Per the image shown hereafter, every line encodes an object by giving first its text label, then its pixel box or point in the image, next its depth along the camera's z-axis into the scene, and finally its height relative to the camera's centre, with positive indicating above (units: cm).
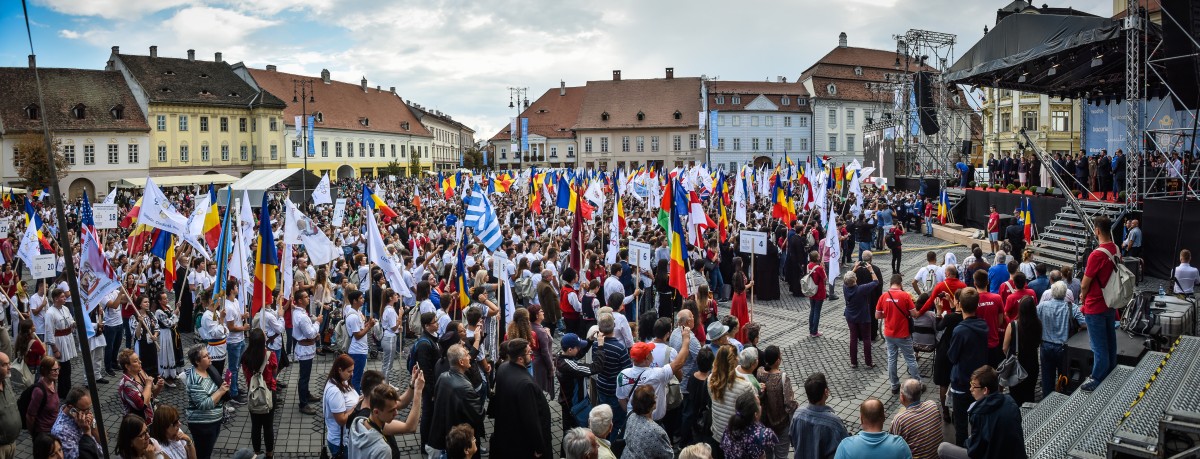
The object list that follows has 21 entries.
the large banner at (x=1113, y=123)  2525 +263
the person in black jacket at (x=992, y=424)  518 -170
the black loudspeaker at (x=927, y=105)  3278 +422
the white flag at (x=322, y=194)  2172 +34
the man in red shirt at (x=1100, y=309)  770 -130
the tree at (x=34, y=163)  4672 +315
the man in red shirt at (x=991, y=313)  865 -147
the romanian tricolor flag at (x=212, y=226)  1269 -34
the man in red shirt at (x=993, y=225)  2136 -98
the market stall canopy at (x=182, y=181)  4809 +181
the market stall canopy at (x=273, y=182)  3391 +119
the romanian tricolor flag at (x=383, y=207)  1675 -8
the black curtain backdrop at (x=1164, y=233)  1597 -99
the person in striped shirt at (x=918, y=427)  572 -187
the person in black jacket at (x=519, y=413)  600 -180
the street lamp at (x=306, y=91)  6938 +1134
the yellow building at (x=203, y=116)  5934 +797
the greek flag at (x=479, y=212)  1309 -19
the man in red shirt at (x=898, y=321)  900 -160
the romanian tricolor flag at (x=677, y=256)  1082 -88
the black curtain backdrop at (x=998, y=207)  2183 -49
